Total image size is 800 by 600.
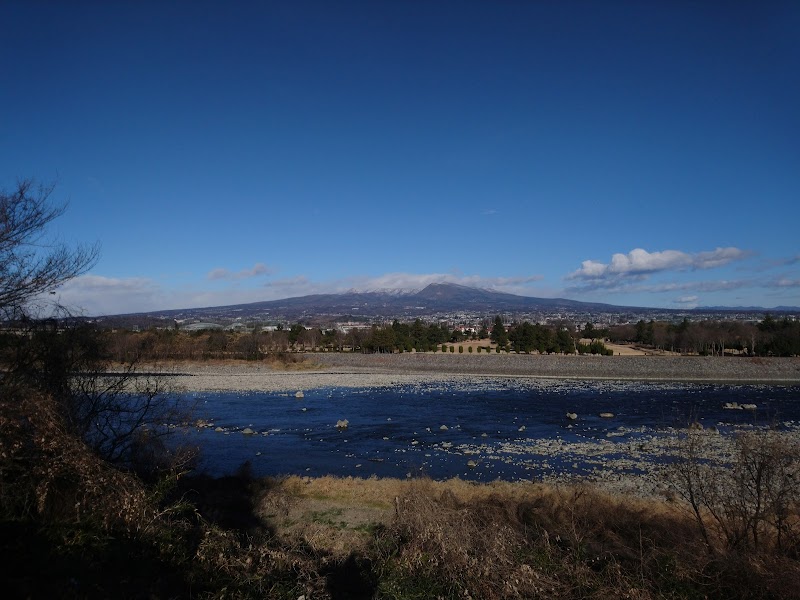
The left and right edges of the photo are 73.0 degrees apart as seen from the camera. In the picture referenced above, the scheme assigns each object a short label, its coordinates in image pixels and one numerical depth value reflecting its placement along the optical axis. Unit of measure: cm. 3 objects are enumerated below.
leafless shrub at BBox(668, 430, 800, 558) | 613
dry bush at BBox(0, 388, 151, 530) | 568
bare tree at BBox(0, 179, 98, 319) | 767
